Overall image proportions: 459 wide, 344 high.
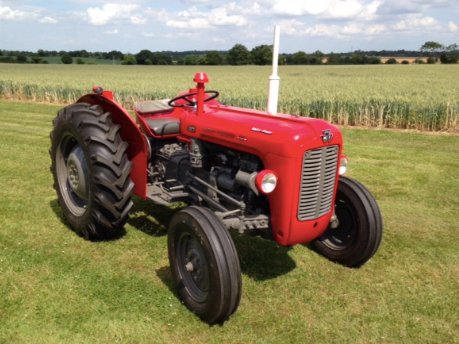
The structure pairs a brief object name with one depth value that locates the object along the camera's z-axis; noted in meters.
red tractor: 2.95
